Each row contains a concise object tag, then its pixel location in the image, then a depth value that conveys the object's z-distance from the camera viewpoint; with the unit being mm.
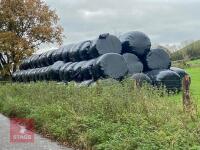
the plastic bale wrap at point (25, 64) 36562
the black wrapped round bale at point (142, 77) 19288
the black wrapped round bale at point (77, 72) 22341
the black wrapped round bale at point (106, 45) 21547
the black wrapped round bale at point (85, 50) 23484
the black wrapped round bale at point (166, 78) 20906
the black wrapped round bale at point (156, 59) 22047
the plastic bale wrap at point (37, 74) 30203
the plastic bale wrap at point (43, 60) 31716
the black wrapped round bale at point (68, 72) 23506
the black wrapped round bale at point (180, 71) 23500
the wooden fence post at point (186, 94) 10805
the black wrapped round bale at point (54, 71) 26078
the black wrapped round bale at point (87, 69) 21125
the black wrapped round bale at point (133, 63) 21016
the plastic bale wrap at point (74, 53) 24562
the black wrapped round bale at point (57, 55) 28266
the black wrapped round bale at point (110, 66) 19859
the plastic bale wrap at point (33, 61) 34594
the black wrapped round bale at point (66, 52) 26500
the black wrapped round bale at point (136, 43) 21953
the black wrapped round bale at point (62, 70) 24706
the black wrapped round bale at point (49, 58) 30138
